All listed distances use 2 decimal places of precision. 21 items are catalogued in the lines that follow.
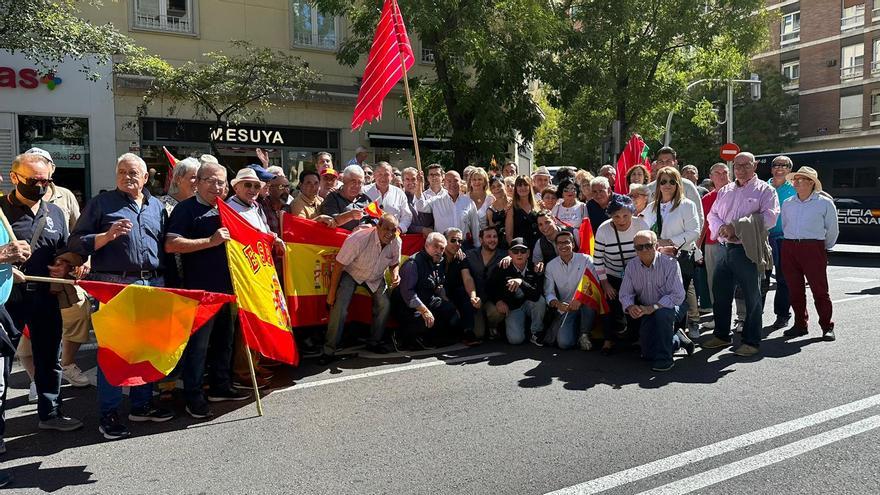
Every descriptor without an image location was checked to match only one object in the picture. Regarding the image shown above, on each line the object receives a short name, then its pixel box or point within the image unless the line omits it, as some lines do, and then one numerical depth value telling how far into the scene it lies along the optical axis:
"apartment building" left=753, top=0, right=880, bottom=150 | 39.62
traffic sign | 22.47
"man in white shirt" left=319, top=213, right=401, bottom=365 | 6.65
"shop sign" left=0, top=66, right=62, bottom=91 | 14.68
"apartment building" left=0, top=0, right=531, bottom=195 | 15.50
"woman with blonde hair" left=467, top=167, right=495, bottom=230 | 8.42
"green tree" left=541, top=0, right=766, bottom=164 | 18.39
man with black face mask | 4.53
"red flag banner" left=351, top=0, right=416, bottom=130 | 8.83
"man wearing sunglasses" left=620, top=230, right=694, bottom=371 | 6.12
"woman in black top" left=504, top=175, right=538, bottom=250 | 7.88
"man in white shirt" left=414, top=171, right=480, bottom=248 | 8.03
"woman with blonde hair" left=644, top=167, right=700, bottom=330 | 7.07
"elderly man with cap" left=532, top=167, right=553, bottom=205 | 8.79
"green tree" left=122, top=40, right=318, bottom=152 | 13.19
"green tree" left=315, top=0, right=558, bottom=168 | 12.52
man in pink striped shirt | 6.63
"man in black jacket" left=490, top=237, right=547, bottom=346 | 7.29
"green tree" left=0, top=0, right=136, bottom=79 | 11.06
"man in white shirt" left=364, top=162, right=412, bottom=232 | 7.95
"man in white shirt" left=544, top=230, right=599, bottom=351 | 6.99
